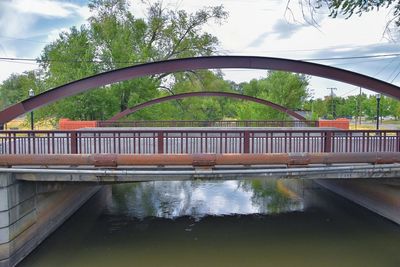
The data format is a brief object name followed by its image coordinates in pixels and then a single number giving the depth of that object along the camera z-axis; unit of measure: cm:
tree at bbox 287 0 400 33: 689
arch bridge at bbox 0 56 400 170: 822
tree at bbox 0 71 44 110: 2854
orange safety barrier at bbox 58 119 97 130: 2070
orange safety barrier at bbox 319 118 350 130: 2244
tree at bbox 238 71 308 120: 3195
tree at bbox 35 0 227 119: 2483
